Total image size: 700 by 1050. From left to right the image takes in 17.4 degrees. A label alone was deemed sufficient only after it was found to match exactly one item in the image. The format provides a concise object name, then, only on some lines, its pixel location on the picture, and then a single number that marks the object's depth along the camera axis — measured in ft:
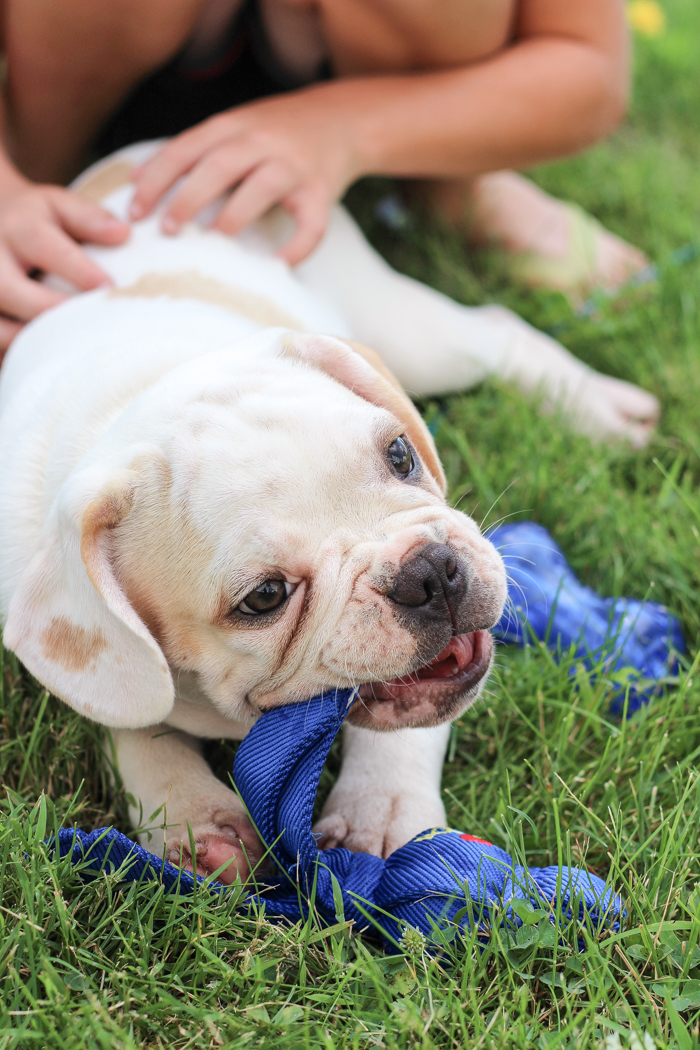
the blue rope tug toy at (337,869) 2.00
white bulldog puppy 2.03
